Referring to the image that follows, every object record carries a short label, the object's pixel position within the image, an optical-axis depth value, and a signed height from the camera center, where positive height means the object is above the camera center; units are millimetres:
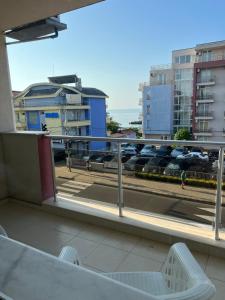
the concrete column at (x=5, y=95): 3050 +359
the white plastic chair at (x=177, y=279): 640 -619
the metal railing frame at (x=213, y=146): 1885 -278
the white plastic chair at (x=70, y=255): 1018 -634
